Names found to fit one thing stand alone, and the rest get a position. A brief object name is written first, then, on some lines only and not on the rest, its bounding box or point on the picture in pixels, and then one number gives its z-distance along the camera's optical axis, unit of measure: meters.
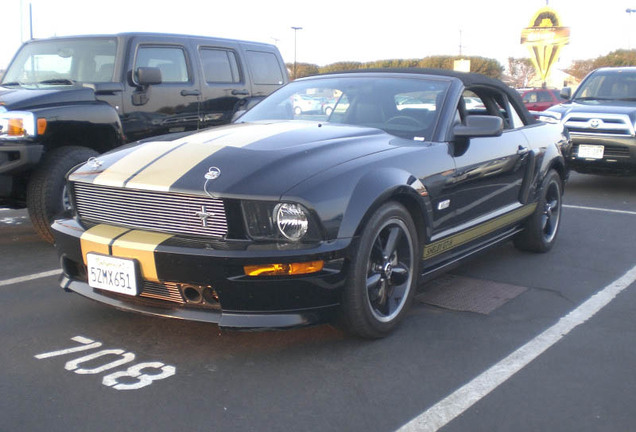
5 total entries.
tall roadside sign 36.41
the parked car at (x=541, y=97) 22.91
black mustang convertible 3.27
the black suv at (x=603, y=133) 8.98
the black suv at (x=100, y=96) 5.64
